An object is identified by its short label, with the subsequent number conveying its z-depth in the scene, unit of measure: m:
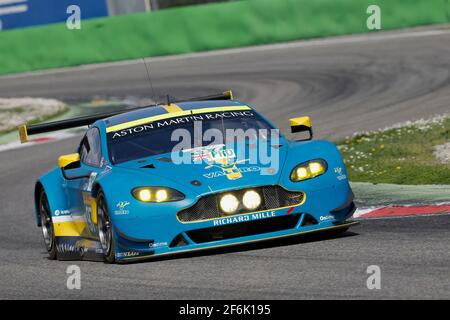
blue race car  16.27
